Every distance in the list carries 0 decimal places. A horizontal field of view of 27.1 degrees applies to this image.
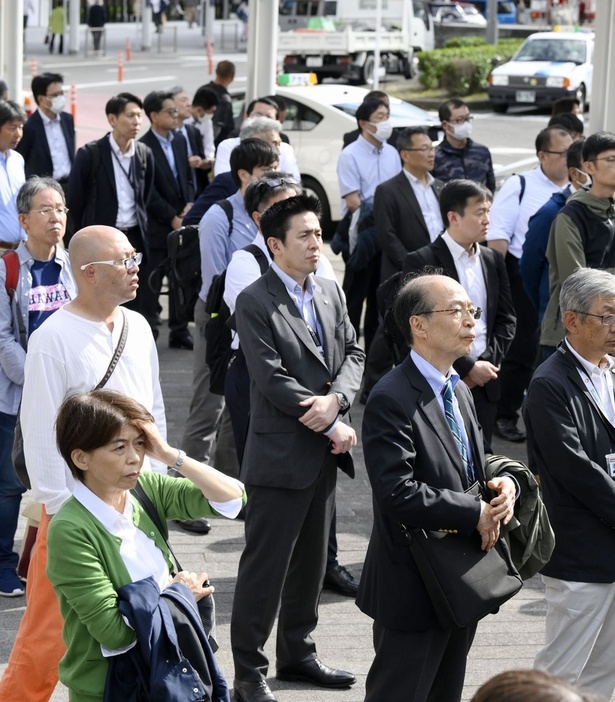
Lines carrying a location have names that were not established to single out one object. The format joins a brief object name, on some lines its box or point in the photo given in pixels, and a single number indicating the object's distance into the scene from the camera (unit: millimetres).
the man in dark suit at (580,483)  4723
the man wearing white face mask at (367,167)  10281
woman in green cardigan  3646
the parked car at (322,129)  16844
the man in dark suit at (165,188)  10570
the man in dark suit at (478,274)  6672
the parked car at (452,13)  48250
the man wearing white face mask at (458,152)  10617
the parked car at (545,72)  30953
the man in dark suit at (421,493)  4227
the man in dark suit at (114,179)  9633
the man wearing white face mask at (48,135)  11656
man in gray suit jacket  5133
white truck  33000
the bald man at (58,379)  4512
